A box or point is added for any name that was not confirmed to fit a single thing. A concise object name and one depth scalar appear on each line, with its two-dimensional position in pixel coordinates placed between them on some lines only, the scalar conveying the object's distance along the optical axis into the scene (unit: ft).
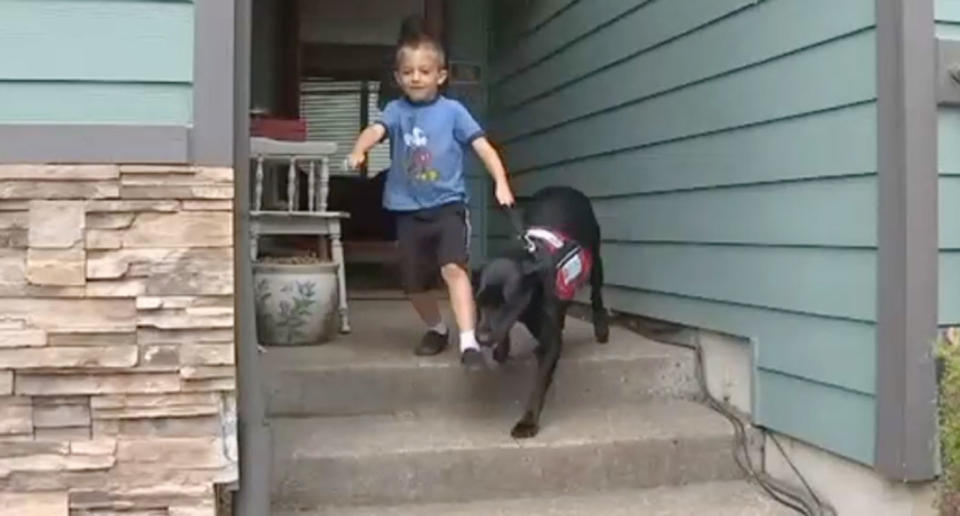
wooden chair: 12.69
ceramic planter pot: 11.24
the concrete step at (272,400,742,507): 8.70
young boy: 10.49
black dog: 9.36
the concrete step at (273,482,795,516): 8.66
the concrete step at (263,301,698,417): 9.76
